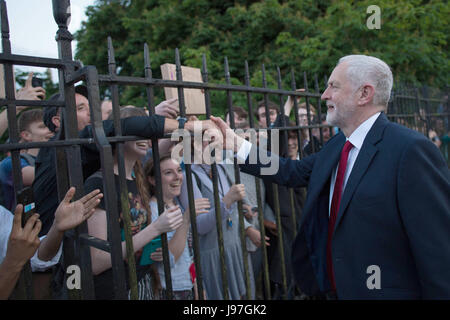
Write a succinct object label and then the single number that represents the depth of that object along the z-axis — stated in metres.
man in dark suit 1.74
